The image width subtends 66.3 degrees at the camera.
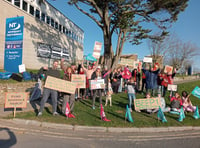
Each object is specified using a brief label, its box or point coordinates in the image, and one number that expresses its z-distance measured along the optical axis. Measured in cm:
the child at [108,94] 762
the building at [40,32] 1778
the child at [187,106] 756
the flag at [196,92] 727
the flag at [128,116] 541
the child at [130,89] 720
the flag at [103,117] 542
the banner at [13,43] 1007
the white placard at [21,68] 979
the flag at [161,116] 567
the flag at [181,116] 604
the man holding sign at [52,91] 560
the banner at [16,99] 565
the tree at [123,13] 1295
